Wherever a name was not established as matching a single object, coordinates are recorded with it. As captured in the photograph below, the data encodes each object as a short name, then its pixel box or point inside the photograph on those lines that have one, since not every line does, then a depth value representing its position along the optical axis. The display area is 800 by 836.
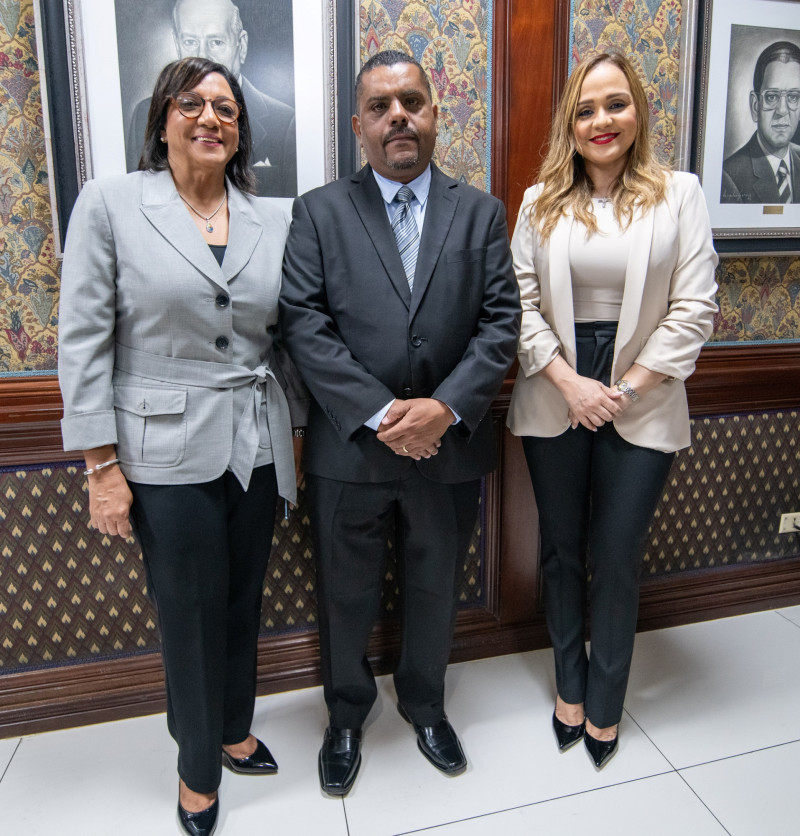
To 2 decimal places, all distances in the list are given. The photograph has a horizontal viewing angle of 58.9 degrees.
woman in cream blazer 1.83
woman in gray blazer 1.52
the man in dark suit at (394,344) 1.71
